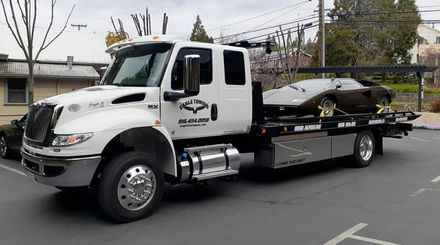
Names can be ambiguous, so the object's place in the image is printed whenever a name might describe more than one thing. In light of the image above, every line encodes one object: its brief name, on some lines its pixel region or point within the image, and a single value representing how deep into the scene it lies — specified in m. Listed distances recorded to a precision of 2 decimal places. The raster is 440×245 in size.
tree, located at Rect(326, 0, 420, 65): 44.53
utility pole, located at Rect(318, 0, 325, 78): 25.91
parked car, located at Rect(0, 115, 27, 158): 11.21
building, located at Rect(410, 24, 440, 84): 52.73
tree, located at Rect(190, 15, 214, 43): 50.90
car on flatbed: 9.38
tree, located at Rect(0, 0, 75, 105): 13.71
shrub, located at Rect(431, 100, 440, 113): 25.25
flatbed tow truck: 5.71
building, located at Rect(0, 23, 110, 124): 18.86
